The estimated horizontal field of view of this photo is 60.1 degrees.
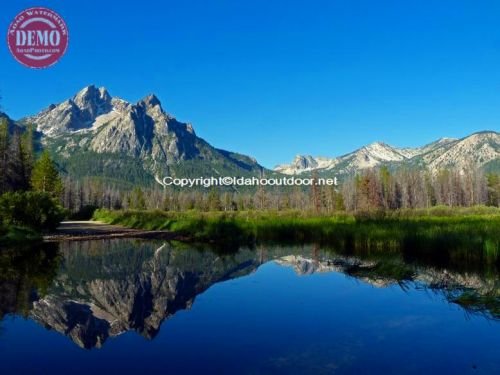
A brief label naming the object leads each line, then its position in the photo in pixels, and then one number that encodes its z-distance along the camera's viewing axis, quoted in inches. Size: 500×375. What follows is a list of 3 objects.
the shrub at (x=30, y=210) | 1253.7
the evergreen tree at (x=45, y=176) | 2930.6
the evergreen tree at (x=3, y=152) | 2117.4
